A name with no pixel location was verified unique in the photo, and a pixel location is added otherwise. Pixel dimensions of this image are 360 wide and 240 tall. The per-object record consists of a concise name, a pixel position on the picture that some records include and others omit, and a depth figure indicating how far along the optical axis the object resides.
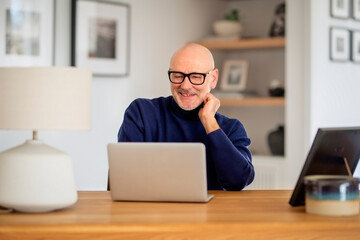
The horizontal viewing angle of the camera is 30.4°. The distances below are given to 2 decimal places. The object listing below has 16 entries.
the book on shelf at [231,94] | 5.65
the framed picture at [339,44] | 5.17
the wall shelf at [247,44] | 5.48
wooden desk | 1.86
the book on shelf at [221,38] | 5.72
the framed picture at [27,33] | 4.36
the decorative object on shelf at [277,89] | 5.55
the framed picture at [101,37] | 4.81
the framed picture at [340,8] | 5.16
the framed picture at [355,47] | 5.35
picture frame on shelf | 5.82
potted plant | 5.76
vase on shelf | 5.58
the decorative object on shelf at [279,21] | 5.59
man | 2.64
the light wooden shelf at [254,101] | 5.43
